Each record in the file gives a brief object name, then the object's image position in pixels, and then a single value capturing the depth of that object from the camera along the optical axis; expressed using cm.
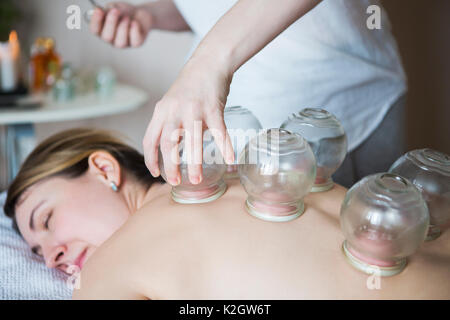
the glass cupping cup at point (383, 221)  54
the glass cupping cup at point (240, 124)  82
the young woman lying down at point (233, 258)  59
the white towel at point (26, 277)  91
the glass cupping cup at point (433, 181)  68
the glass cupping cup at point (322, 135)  78
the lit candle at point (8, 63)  202
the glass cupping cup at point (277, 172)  63
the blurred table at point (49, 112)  179
